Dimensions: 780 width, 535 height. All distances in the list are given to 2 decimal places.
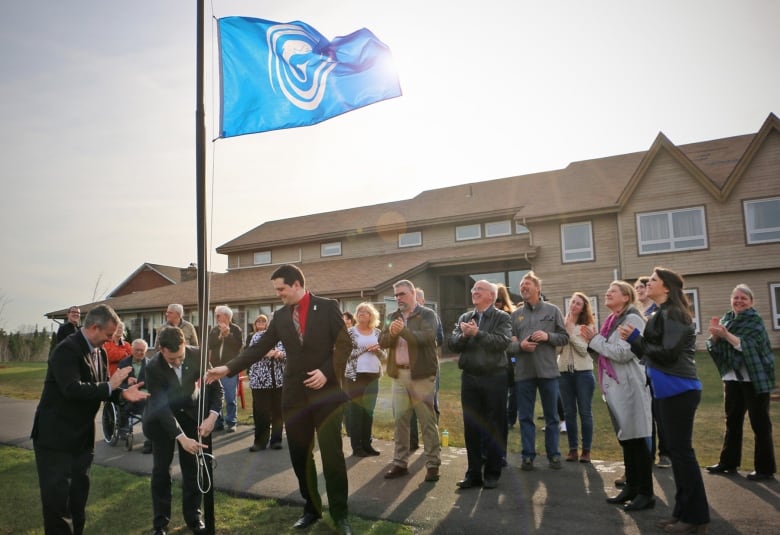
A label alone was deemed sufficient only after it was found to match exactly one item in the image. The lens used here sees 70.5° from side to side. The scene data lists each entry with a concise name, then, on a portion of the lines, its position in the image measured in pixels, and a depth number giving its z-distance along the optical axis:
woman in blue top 4.65
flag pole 4.20
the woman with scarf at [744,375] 6.24
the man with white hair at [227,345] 10.11
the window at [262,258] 34.25
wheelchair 8.94
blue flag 5.18
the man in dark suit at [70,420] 4.20
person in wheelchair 8.86
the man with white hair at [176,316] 8.66
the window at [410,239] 29.19
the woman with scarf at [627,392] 5.39
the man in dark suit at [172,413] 4.99
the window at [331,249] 31.66
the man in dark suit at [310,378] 5.05
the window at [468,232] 27.62
